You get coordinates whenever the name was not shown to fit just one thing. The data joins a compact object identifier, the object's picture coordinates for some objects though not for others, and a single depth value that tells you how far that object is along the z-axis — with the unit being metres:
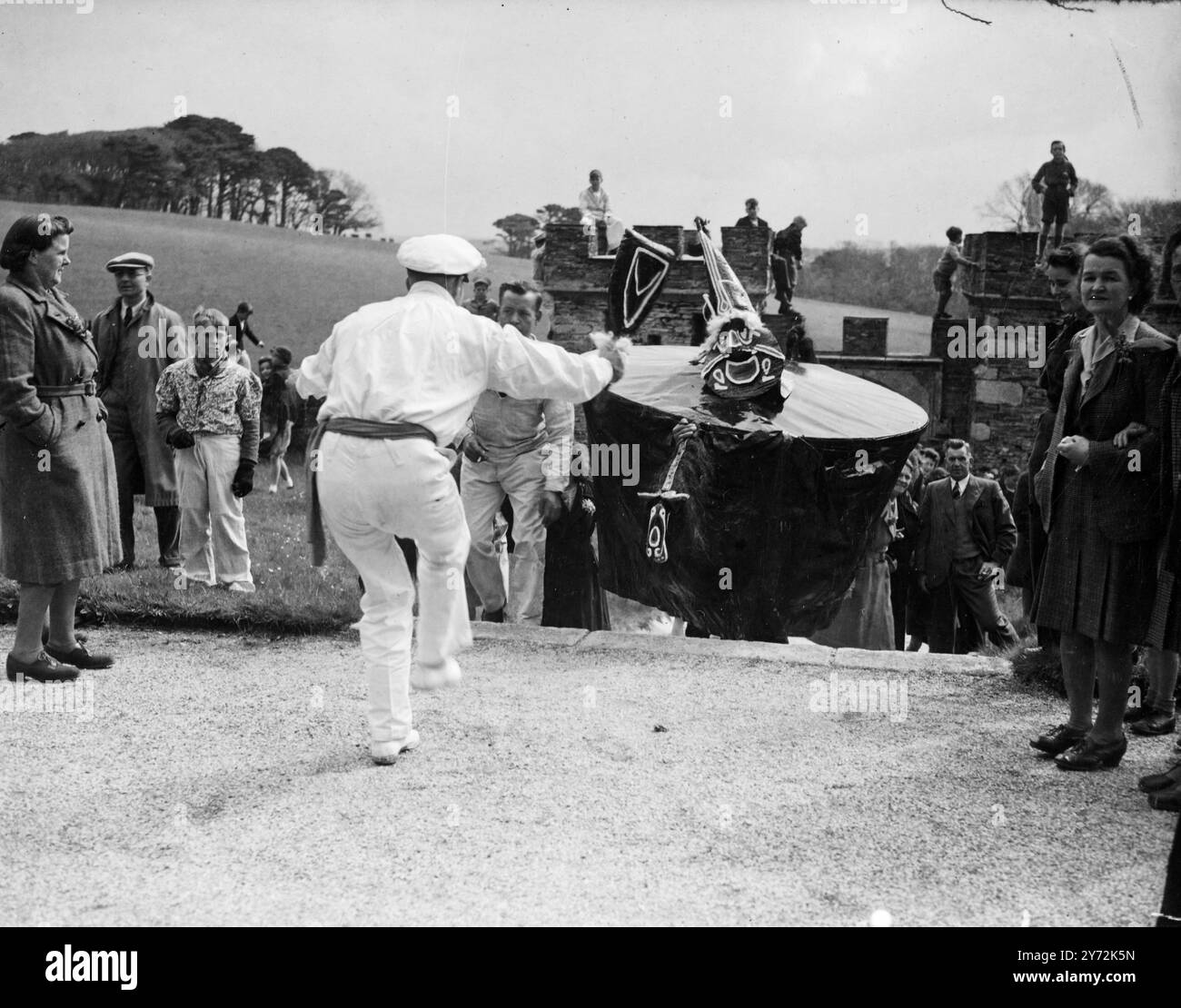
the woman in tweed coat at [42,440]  5.36
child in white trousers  7.78
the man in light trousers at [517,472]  7.07
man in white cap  4.39
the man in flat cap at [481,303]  14.12
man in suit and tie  9.38
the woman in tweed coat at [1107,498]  4.42
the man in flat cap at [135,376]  8.30
